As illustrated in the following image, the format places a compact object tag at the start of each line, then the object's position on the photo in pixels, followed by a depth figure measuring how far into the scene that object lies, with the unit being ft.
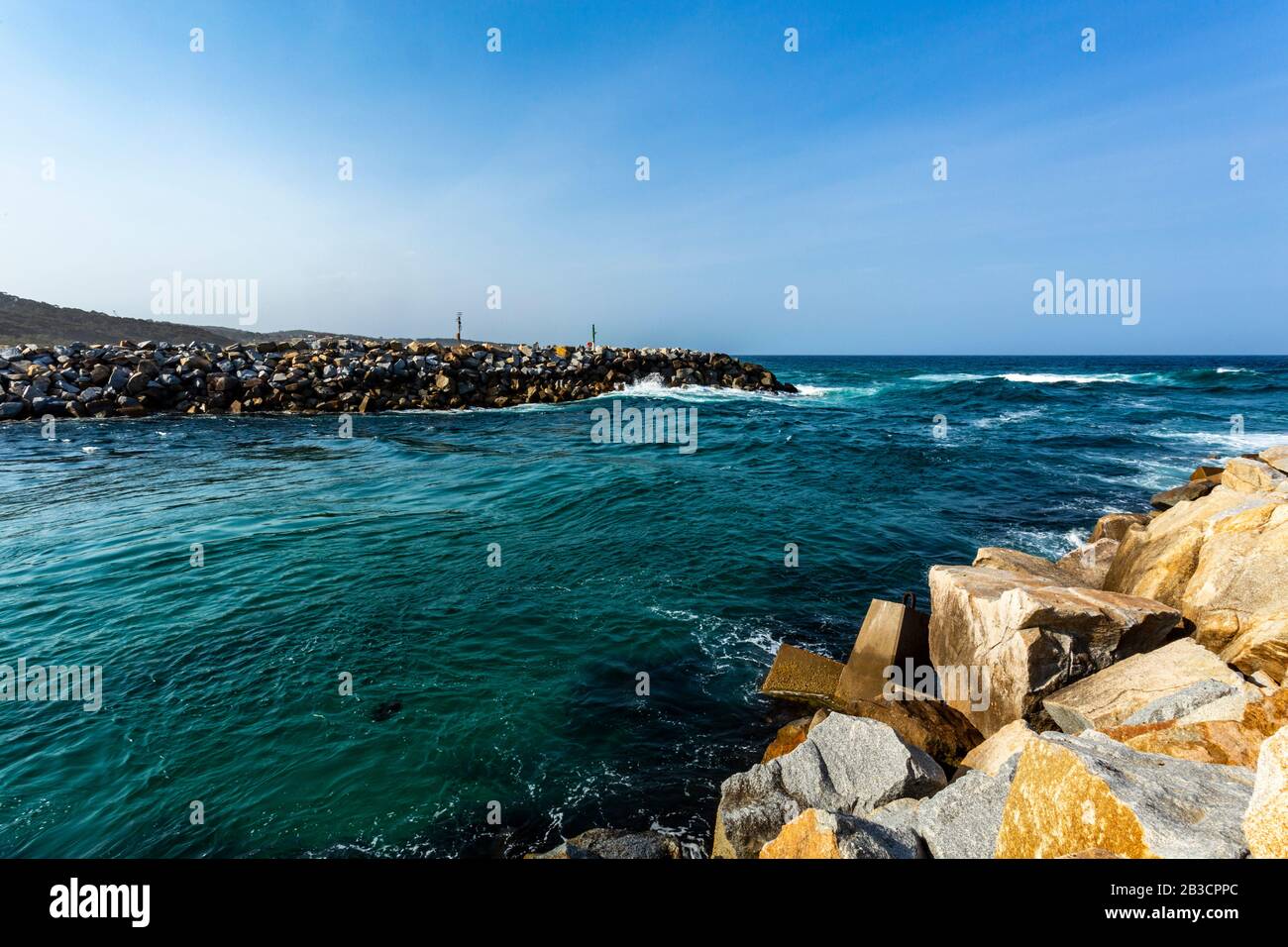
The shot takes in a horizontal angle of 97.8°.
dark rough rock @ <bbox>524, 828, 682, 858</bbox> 17.13
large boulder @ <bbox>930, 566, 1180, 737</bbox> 21.81
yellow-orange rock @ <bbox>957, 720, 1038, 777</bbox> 17.67
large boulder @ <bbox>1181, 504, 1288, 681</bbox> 19.67
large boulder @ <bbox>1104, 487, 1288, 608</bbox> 26.84
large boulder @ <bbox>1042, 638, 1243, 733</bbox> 18.92
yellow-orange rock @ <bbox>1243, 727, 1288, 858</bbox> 9.06
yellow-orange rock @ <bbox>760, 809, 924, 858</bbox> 12.95
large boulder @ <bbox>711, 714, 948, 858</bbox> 17.58
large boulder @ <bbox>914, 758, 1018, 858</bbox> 13.83
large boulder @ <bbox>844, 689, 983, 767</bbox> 21.91
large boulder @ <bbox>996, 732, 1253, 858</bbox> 10.20
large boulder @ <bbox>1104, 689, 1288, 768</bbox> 14.01
